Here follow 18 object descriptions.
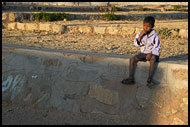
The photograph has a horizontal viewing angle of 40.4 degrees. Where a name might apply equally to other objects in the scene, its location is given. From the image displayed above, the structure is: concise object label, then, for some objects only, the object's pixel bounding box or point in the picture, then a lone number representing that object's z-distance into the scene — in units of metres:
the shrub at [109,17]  12.26
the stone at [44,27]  9.21
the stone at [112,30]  8.74
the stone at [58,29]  8.88
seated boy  3.67
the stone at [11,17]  10.27
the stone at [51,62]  4.10
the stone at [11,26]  9.62
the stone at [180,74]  3.62
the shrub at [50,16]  11.31
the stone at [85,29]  8.87
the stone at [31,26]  9.38
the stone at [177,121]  3.41
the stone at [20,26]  9.52
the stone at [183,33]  8.23
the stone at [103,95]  3.71
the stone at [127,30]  8.67
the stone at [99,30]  8.79
